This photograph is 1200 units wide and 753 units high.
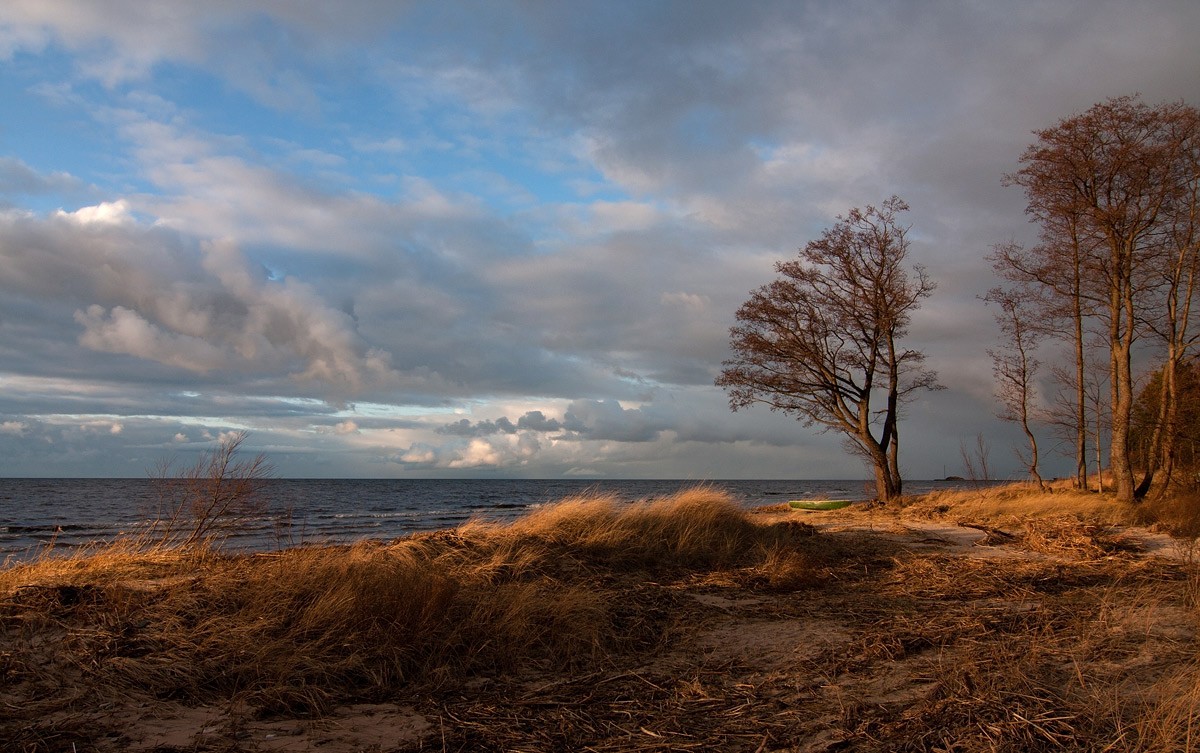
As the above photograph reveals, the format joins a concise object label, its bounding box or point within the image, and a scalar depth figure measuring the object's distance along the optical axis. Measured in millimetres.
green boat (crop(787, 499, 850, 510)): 22828
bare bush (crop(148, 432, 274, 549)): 9250
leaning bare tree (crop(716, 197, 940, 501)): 21047
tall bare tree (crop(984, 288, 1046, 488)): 21891
